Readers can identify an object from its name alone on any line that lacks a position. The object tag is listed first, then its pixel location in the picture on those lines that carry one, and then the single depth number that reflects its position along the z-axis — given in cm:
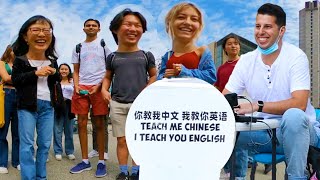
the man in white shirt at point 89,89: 414
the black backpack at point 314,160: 222
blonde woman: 271
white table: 226
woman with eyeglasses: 340
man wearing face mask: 240
